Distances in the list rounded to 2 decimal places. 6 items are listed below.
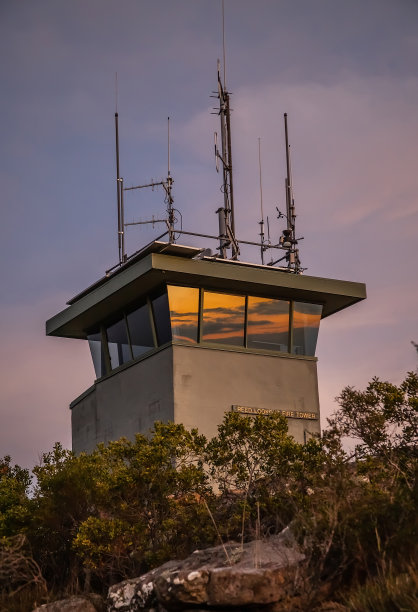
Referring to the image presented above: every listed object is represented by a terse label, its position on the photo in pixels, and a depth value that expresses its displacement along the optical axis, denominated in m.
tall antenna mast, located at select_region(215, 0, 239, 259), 28.61
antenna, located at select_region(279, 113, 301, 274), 28.66
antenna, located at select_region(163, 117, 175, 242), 26.78
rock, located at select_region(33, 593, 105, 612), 17.75
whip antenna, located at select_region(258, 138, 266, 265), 29.23
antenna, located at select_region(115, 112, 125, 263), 28.77
